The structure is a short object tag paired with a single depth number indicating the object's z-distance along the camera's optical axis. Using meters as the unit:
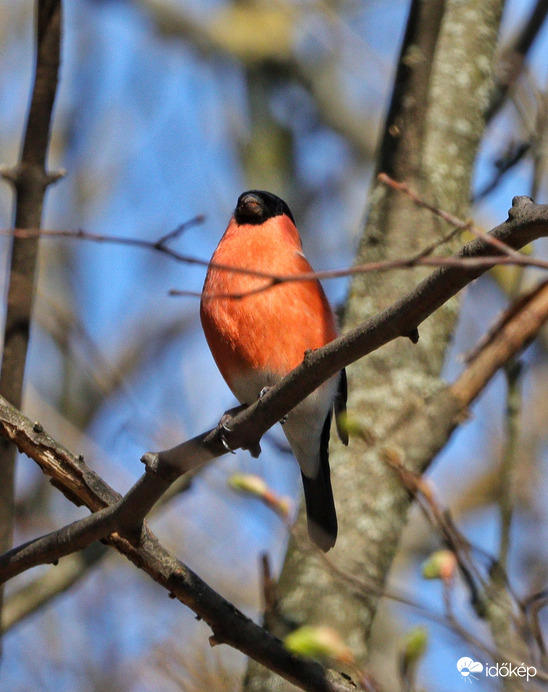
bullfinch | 6.65
